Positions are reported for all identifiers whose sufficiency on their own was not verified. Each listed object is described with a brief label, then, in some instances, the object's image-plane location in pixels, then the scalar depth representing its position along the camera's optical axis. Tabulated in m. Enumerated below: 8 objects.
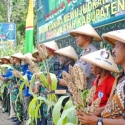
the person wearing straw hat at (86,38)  2.85
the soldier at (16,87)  5.07
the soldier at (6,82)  5.36
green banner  2.99
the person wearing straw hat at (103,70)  2.28
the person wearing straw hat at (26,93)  4.53
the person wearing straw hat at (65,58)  3.23
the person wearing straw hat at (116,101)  1.74
